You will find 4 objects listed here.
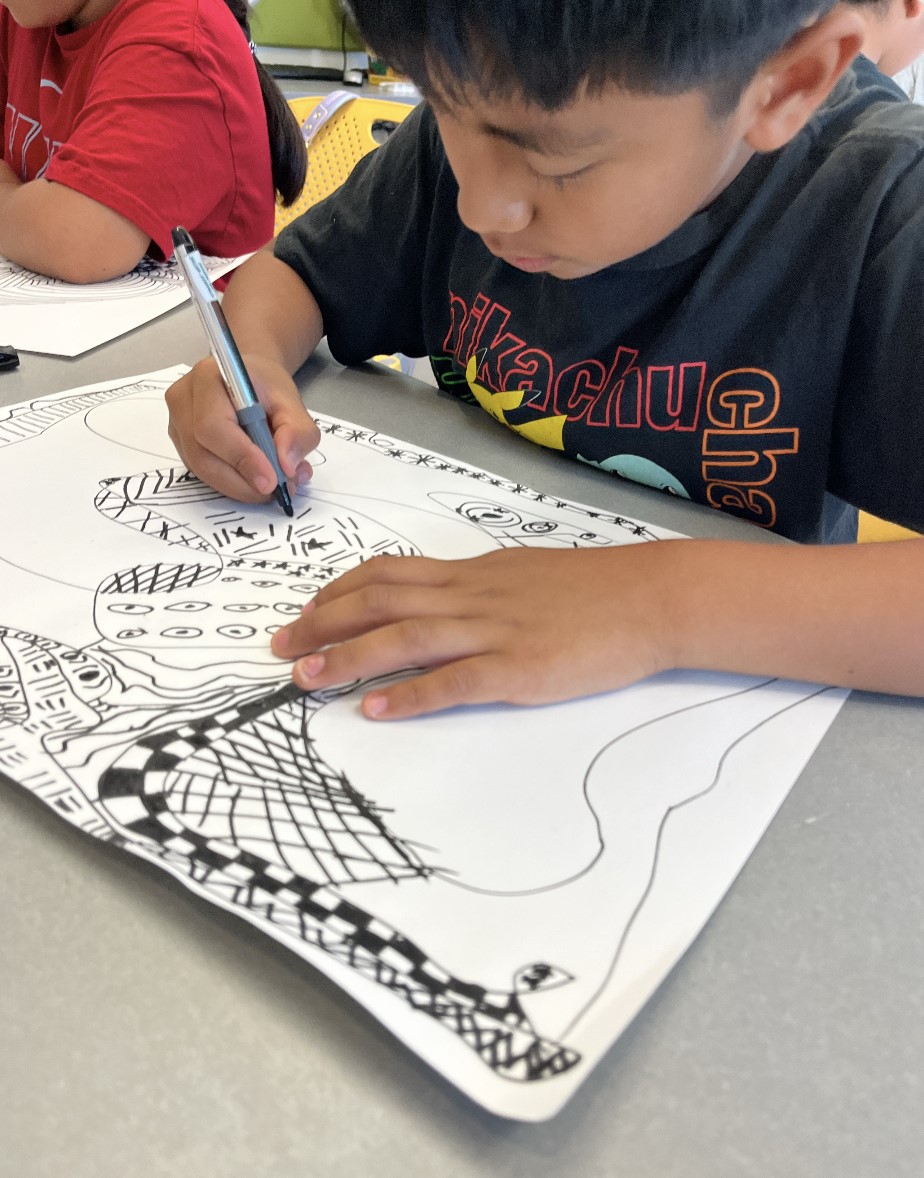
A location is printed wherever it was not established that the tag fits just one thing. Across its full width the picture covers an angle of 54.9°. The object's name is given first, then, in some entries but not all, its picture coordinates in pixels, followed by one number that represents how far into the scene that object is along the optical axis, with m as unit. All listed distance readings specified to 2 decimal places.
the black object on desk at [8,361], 0.65
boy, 0.36
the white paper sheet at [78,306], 0.71
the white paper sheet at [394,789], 0.25
